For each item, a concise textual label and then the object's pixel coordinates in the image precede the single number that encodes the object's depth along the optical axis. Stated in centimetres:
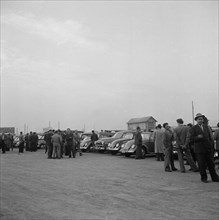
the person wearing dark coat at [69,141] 1816
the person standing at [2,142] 2378
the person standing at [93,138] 2341
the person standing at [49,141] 1809
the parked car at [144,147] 1744
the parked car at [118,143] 1959
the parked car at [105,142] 2162
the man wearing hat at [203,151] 859
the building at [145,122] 4833
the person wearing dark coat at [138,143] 1612
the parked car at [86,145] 2364
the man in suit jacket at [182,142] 1084
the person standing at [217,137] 1161
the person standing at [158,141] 1509
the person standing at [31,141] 2589
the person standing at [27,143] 2664
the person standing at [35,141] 2602
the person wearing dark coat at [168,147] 1111
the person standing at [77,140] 1957
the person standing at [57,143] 1775
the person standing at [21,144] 2296
